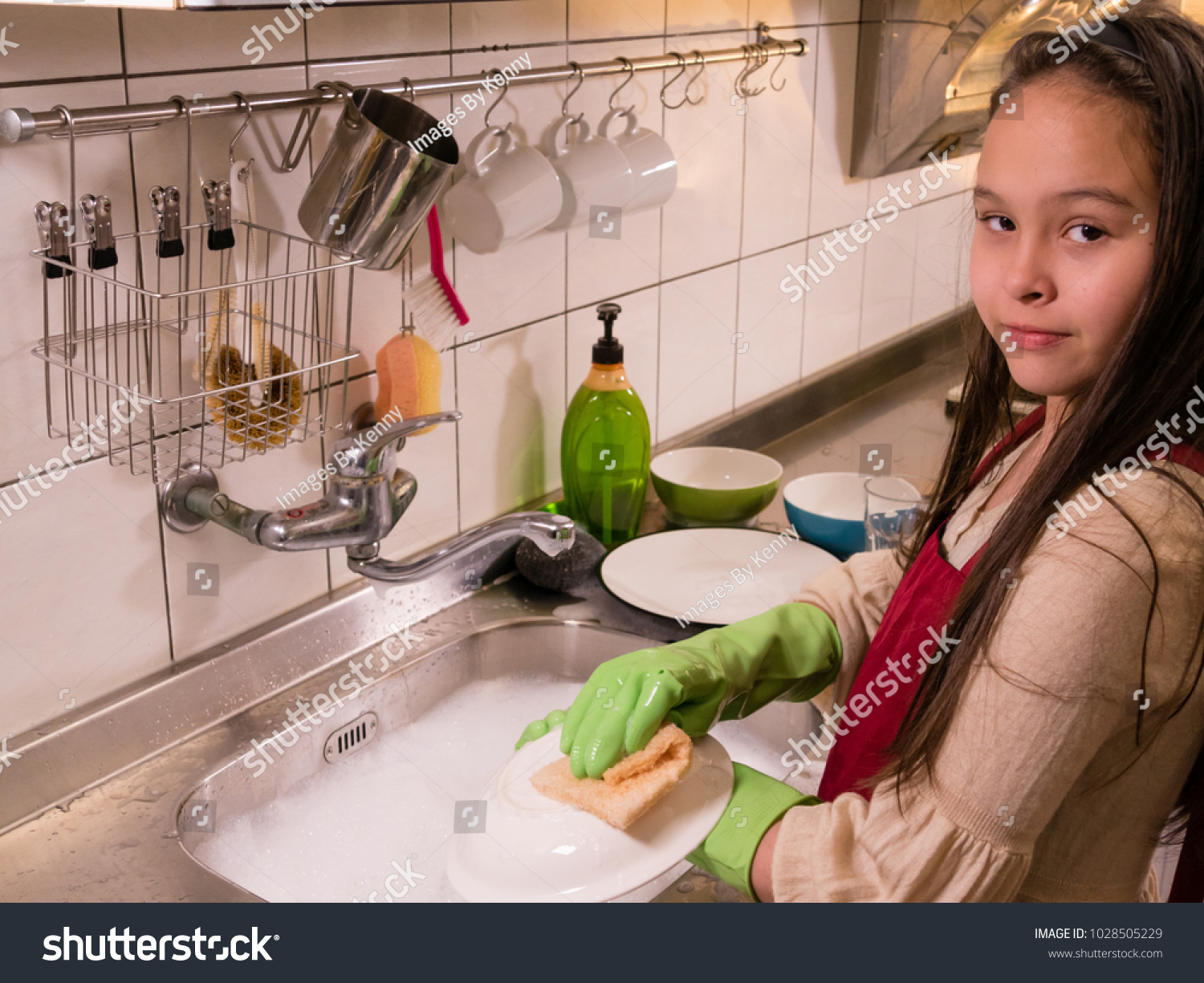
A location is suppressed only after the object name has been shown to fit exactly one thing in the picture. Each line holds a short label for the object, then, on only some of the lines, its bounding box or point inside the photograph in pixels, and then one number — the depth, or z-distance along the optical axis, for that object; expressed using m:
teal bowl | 1.45
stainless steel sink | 0.93
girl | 0.68
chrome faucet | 1.04
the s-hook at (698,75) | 1.47
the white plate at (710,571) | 1.32
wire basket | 0.90
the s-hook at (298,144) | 1.00
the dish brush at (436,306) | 1.19
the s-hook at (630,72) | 1.35
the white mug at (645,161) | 1.37
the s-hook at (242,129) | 0.94
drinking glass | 1.34
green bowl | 1.51
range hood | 1.82
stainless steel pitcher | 0.95
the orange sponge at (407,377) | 1.15
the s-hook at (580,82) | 1.27
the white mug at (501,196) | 1.18
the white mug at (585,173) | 1.29
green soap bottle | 1.41
